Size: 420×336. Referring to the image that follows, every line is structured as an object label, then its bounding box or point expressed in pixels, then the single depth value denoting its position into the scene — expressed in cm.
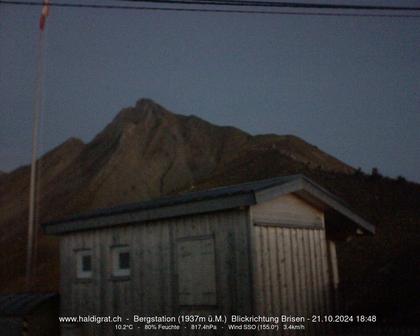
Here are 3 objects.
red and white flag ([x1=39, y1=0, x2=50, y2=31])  2066
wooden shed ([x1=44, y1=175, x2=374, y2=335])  1014
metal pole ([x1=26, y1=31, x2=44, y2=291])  2358
